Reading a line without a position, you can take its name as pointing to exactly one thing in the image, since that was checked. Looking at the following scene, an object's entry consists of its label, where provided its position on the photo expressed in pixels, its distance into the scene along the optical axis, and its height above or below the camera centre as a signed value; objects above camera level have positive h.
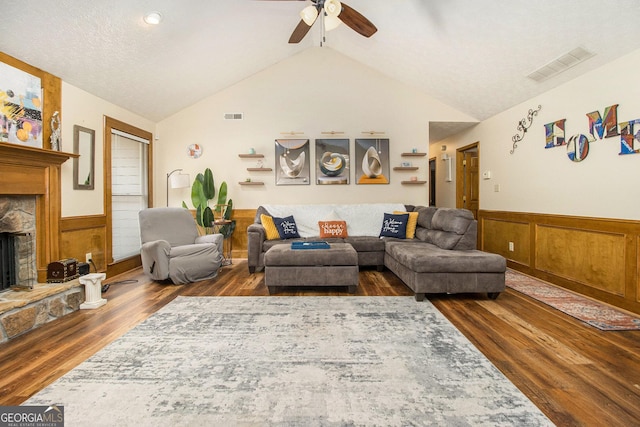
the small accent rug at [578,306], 2.39 -0.88
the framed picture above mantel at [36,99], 2.66 +1.09
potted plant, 4.95 +0.24
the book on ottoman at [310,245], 3.40 -0.38
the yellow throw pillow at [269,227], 4.40 -0.23
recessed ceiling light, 3.01 +1.91
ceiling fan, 2.56 +1.75
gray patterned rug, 1.37 -0.90
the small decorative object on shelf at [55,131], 3.04 +0.81
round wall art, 5.20 +1.04
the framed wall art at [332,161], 5.18 +0.83
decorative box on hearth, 2.81 -0.54
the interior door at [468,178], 5.61 +0.58
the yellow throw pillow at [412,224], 4.43 -0.21
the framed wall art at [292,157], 5.18 +0.90
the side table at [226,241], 4.74 -0.49
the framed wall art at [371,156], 5.19 +0.91
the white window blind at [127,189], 4.20 +0.34
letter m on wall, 2.82 +0.81
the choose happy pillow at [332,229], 4.49 -0.27
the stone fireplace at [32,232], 2.32 -0.19
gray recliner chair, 3.58 -0.44
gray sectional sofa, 2.91 -0.46
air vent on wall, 5.20 +1.60
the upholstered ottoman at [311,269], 3.19 -0.61
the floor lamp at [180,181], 4.76 +0.48
